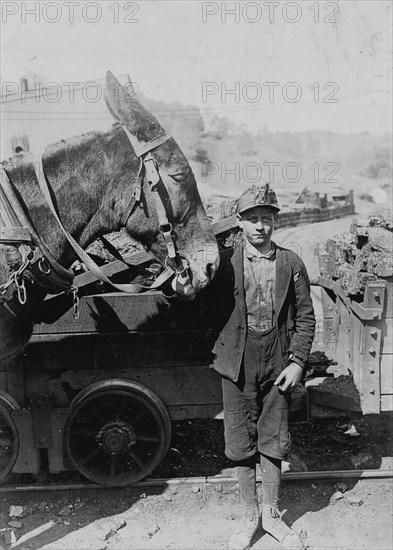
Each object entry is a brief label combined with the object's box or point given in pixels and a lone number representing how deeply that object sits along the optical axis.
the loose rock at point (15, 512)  3.79
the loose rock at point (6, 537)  3.49
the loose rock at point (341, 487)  3.98
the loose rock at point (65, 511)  3.81
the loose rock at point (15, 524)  3.68
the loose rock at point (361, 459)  4.37
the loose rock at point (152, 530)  3.61
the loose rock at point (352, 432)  4.93
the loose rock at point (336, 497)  3.89
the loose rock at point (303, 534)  3.50
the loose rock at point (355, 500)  3.83
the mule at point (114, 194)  3.09
